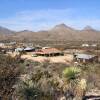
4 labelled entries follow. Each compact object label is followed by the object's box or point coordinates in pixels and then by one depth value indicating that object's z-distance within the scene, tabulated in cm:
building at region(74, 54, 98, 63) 2859
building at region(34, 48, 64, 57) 3461
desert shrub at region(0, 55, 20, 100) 601
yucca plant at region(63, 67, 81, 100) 746
